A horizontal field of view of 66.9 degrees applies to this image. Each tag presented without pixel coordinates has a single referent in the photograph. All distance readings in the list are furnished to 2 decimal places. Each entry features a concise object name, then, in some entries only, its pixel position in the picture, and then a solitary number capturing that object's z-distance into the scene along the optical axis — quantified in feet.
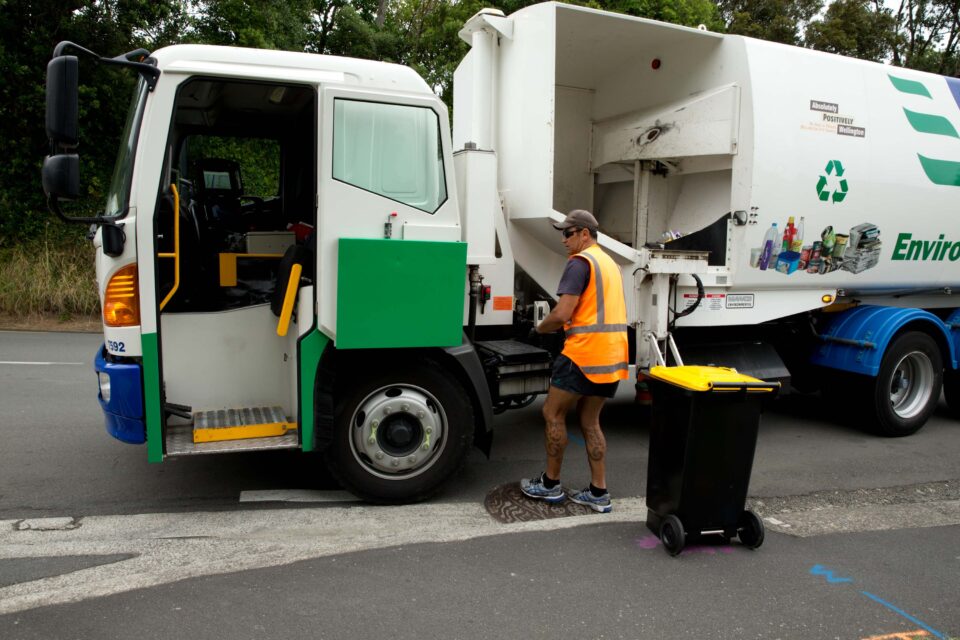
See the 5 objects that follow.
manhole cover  13.78
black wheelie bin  11.86
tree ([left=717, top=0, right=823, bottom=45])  74.38
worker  13.28
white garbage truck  12.53
